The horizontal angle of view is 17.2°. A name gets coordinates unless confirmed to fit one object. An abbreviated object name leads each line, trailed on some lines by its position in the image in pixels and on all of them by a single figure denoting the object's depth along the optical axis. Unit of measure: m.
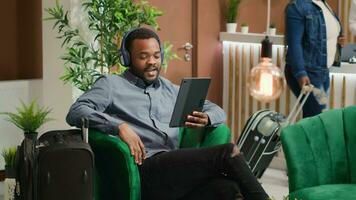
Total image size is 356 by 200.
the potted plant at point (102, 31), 7.59
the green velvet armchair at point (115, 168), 5.63
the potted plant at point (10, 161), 5.86
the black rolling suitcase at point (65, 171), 5.36
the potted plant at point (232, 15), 10.09
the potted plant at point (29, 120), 6.79
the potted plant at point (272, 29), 10.05
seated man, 5.66
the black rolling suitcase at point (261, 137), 7.88
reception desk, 9.47
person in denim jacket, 7.97
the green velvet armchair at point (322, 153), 5.66
